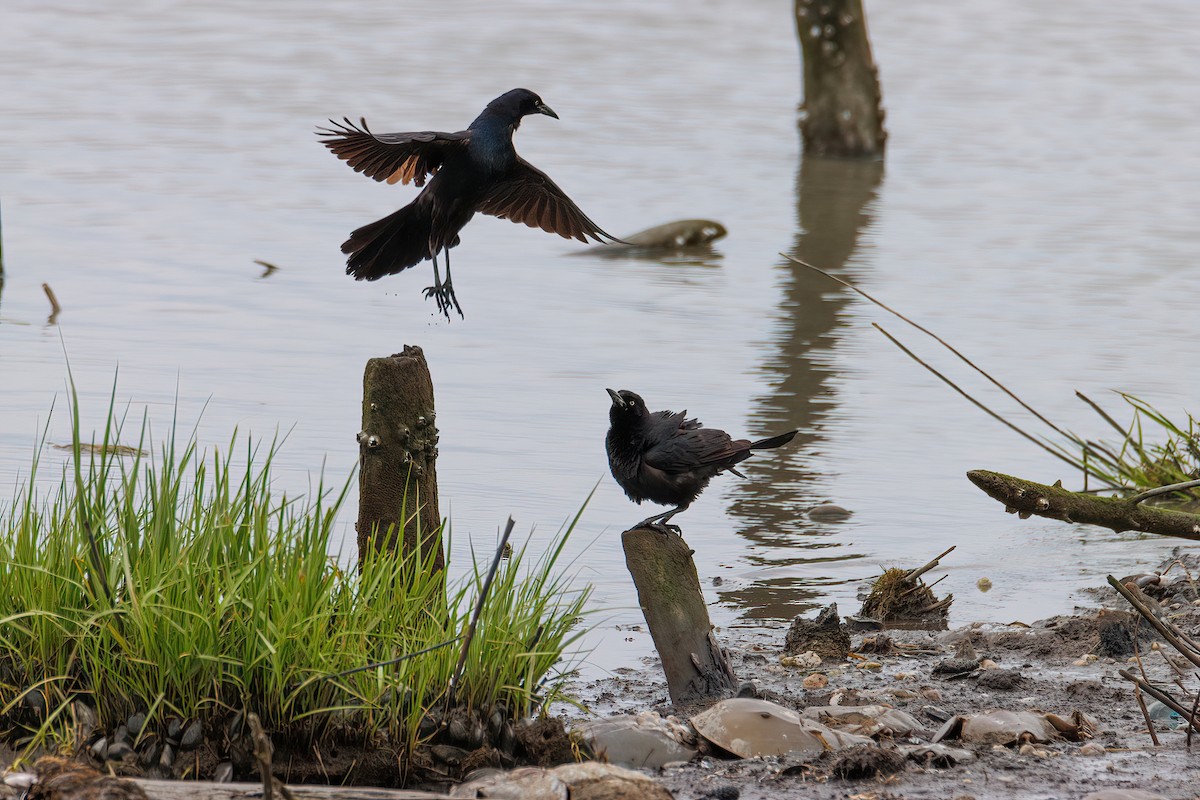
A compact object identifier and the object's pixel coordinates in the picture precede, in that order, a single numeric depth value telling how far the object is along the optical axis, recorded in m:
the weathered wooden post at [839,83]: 38.37
